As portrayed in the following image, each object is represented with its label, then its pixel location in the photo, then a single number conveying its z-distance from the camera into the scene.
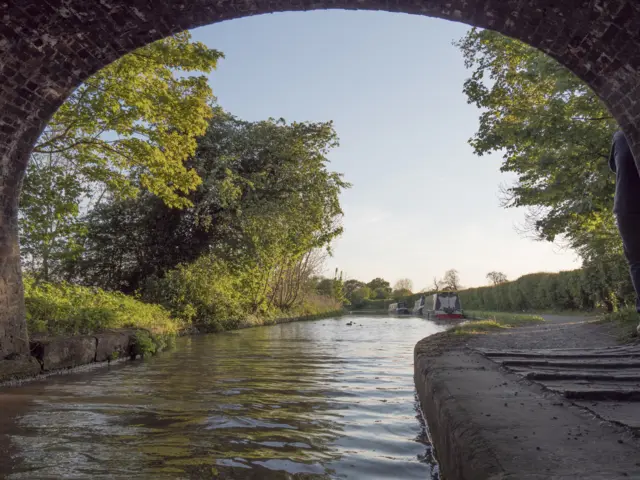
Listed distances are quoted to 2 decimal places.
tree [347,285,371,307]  63.86
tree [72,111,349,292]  16.38
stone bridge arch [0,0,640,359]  3.55
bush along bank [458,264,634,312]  18.06
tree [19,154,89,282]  9.62
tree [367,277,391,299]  76.56
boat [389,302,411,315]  39.32
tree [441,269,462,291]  55.38
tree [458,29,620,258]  8.81
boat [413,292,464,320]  25.51
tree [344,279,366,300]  73.88
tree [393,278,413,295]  75.81
